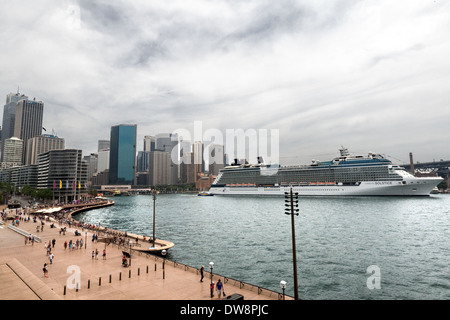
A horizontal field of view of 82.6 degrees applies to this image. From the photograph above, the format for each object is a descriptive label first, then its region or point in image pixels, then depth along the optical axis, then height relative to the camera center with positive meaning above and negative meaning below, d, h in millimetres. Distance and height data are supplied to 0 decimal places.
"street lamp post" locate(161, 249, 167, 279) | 29912 -8338
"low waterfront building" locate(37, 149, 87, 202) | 150000 +7890
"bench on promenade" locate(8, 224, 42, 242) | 34906 -7702
